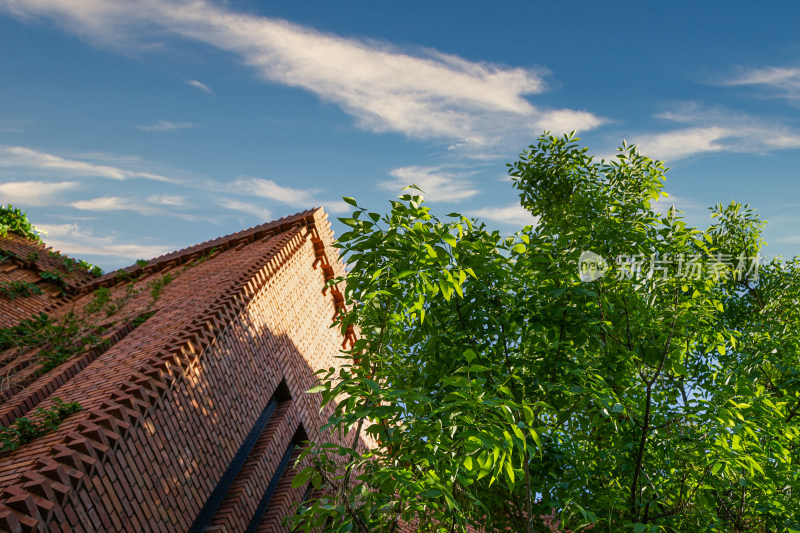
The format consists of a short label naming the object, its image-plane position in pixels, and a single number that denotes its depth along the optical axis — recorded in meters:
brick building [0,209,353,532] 6.19
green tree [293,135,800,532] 4.23
